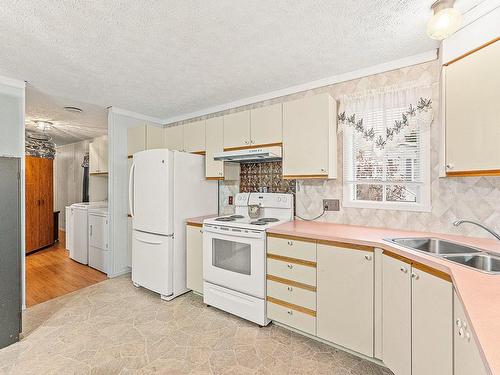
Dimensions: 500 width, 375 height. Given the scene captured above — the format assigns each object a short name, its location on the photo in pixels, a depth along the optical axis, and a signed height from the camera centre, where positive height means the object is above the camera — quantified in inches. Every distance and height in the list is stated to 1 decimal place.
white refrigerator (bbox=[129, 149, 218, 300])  110.9 -12.5
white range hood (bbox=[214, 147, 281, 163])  98.3 +12.6
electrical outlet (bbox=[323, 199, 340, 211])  99.6 -7.8
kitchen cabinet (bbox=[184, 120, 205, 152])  124.5 +25.0
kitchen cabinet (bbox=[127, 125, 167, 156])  139.6 +27.2
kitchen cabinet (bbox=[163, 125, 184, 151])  133.0 +26.1
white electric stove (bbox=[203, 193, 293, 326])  89.3 -28.4
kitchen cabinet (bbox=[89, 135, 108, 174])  176.5 +21.2
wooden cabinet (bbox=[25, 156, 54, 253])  186.5 -14.5
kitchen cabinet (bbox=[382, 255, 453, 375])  50.5 -30.9
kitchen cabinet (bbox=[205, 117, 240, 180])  117.3 +16.1
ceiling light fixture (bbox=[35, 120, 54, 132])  168.0 +42.4
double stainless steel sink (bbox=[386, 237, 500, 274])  58.4 -17.4
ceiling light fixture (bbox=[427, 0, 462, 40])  52.9 +35.4
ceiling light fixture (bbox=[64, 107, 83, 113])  140.4 +43.8
